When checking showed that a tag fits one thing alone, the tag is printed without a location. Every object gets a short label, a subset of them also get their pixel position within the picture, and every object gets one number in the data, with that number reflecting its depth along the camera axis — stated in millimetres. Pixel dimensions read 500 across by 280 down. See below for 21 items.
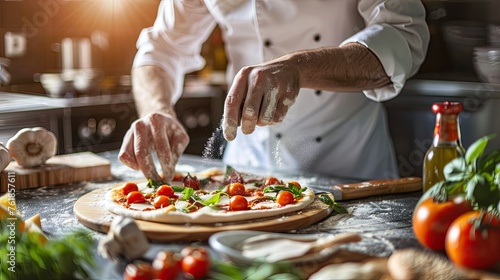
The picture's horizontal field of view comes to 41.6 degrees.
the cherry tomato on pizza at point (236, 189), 1431
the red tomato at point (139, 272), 844
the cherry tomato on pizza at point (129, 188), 1455
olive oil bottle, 1284
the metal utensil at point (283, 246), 919
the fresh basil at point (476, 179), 977
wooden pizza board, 1163
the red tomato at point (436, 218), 1003
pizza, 1225
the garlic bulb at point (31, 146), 1641
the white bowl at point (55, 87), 3305
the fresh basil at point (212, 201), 1311
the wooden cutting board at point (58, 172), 1597
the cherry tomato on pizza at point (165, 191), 1396
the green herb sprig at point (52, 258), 891
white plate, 907
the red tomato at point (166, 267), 850
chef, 1385
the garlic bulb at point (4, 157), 1536
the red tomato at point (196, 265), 871
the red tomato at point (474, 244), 901
